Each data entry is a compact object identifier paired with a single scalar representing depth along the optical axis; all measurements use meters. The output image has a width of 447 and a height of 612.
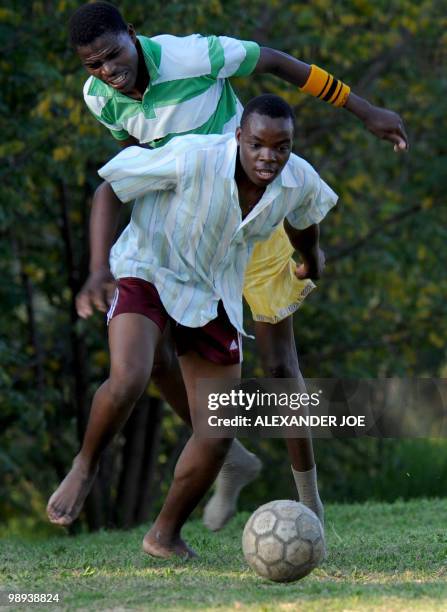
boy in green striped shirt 10.20
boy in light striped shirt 10.05
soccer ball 9.45
